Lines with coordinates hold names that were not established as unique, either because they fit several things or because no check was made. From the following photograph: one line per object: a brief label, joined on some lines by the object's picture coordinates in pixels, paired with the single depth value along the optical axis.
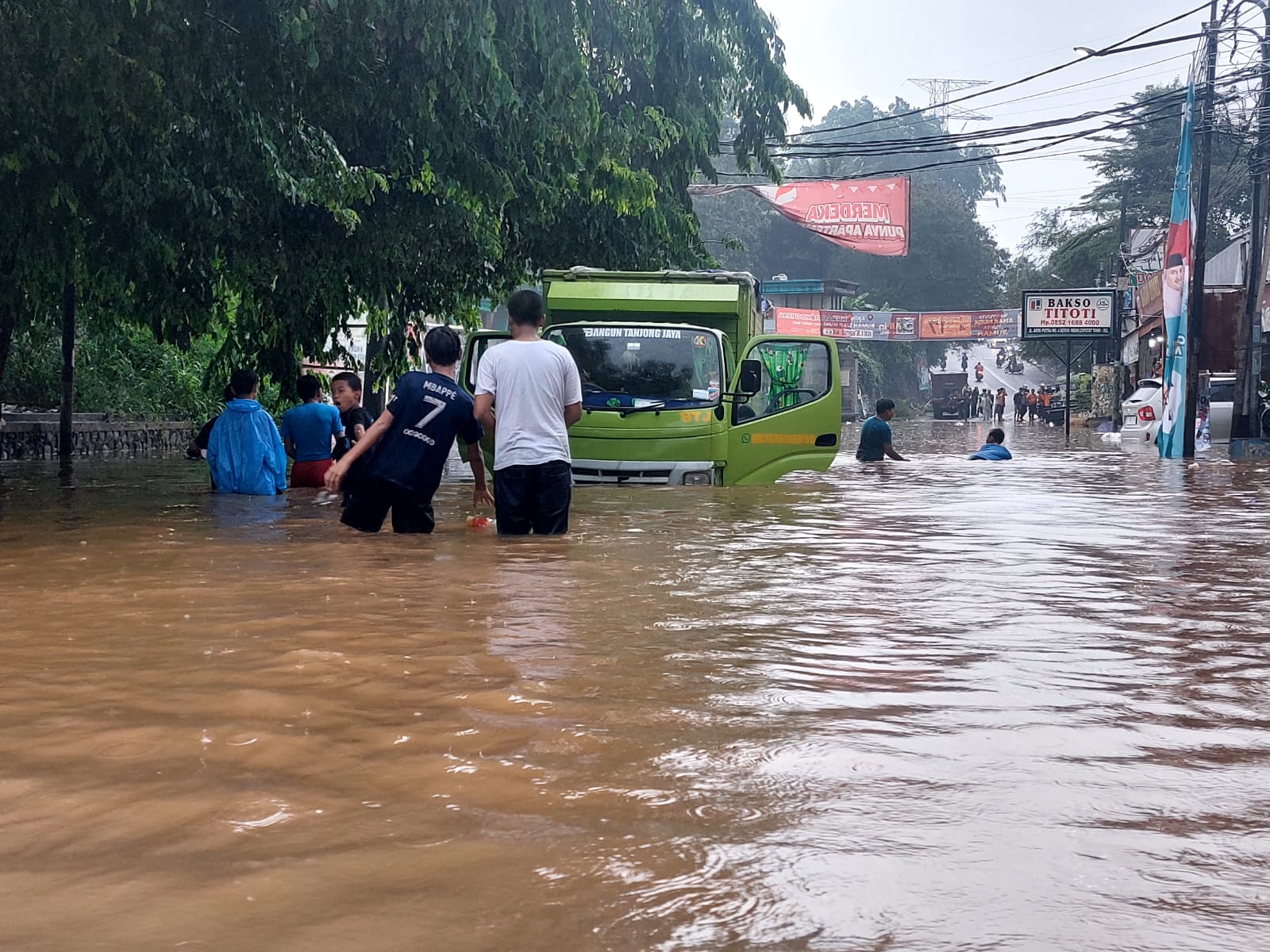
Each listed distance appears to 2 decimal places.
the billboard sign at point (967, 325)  69.56
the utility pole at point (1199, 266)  27.44
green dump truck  15.28
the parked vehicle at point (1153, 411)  35.91
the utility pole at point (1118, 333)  48.62
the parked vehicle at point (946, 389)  76.25
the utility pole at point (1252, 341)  30.30
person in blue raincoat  12.95
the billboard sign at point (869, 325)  67.75
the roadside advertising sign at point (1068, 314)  46.06
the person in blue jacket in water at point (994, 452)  24.26
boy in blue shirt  13.15
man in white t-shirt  9.28
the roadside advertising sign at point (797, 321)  65.88
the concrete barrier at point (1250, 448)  29.09
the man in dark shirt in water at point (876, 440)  22.27
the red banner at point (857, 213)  52.06
